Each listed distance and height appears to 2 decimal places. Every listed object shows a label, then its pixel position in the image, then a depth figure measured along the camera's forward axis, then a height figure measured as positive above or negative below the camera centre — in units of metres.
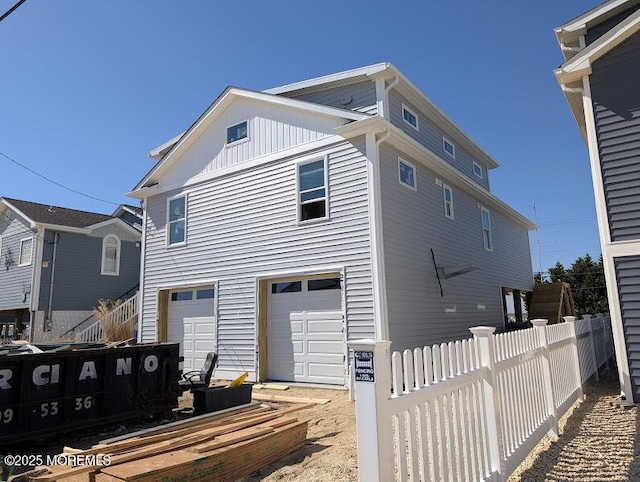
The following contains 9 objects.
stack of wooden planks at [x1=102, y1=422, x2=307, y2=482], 3.66 -1.37
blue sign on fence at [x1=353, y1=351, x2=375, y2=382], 2.53 -0.31
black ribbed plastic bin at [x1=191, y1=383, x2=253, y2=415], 6.58 -1.28
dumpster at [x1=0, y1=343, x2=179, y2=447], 5.34 -0.94
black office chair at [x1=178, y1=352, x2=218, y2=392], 7.34 -1.00
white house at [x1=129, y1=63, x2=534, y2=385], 9.48 +2.12
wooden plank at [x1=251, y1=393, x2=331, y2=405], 7.92 -1.60
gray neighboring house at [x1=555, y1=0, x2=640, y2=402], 6.92 +2.61
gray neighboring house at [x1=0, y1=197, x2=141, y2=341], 18.73 +2.56
